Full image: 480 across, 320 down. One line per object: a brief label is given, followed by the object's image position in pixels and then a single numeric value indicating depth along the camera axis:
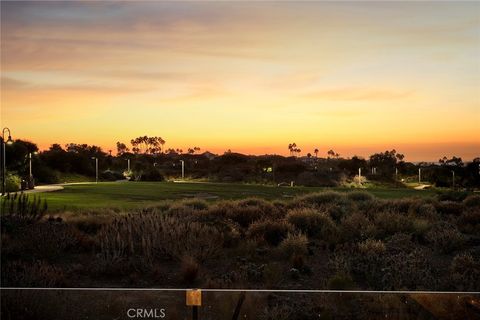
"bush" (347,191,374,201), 19.39
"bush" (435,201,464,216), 17.83
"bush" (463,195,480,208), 18.29
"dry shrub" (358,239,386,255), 11.83
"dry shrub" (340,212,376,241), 13.56
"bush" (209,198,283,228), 15.42
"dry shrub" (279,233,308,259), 11.73
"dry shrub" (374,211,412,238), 14.38
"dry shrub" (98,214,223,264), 11.46
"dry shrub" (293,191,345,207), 18.59
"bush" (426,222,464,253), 12.41
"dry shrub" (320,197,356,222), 16.45
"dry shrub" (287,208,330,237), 14.23
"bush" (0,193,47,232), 12.90
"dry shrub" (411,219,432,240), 13.77
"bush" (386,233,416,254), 12.40
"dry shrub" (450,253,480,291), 9.49
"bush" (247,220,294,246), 13.29
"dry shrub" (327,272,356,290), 9.34
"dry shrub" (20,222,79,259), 11.47
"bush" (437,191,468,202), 19.61
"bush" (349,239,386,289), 10.09
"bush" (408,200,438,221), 16.52
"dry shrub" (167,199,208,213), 16.23
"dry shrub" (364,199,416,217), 17.36
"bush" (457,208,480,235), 15.04
